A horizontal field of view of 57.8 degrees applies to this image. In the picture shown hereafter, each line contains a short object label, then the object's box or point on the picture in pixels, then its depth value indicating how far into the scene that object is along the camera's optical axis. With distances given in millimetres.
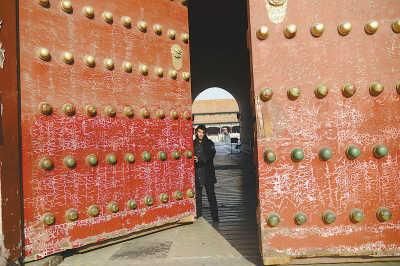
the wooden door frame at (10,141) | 2828
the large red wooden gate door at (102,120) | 3131
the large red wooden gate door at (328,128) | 2711
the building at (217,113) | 40094
